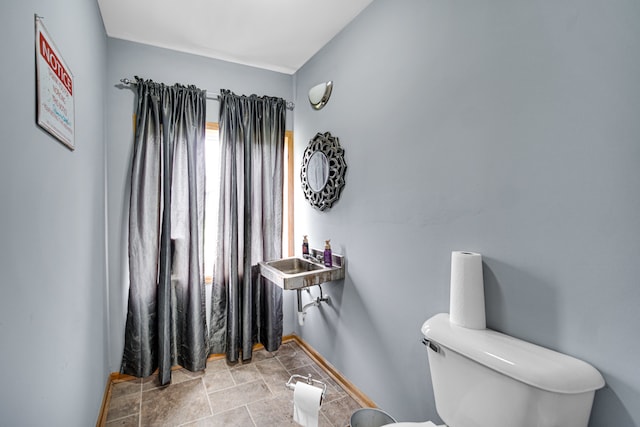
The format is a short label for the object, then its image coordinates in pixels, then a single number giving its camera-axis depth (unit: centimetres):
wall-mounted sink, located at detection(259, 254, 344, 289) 203
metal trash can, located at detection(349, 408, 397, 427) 166
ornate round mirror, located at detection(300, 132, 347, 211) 219
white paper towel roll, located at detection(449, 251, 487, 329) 122
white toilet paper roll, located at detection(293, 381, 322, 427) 154
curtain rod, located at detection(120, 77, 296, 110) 223
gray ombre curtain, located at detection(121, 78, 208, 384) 224
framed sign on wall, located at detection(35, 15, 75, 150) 93
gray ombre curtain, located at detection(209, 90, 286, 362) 253
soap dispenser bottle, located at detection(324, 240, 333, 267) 226
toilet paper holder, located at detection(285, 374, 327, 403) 154
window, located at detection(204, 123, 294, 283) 257
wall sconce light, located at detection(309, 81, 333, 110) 233
